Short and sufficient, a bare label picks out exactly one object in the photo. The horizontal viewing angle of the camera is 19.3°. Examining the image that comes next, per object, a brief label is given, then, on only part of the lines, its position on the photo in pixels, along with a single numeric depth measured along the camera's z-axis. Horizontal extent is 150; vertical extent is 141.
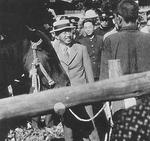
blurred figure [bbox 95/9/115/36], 12.97
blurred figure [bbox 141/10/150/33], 8.21
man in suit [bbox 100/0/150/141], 4.62
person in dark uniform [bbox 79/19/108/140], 6.78
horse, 4.86
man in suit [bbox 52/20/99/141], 5.94
